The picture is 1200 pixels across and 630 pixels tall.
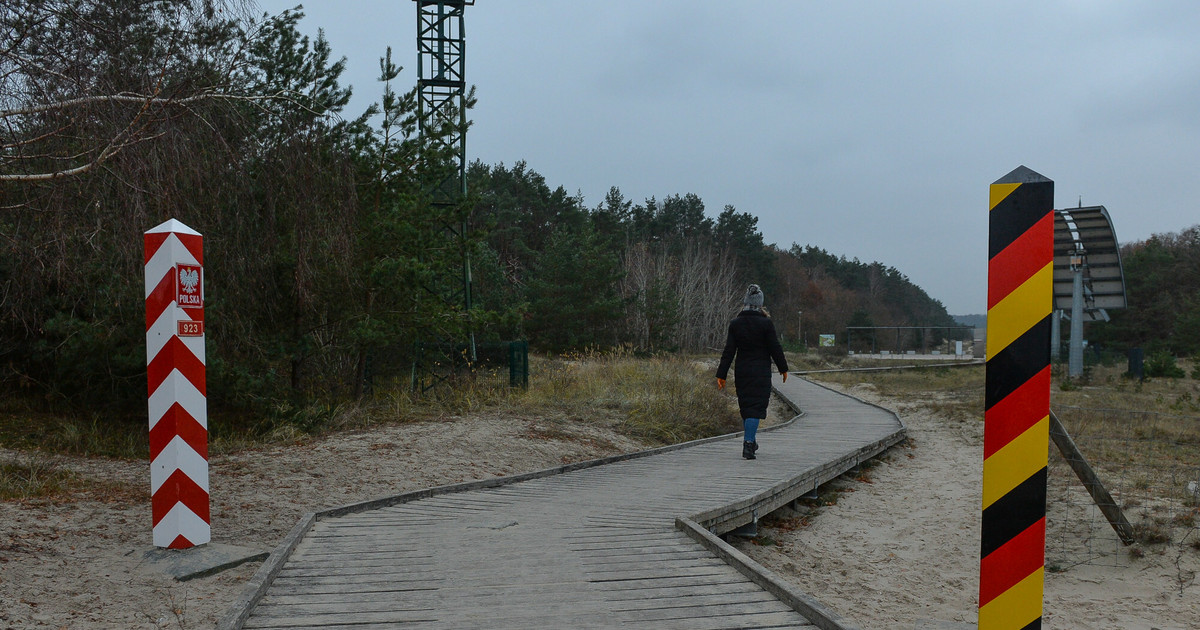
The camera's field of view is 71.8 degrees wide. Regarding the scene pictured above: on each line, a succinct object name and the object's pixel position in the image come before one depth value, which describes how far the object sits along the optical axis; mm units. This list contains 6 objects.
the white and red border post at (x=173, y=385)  5254
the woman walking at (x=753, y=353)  9359
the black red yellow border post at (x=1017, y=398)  2732
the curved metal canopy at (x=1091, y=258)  26375
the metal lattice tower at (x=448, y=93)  14703
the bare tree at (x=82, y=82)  5164
